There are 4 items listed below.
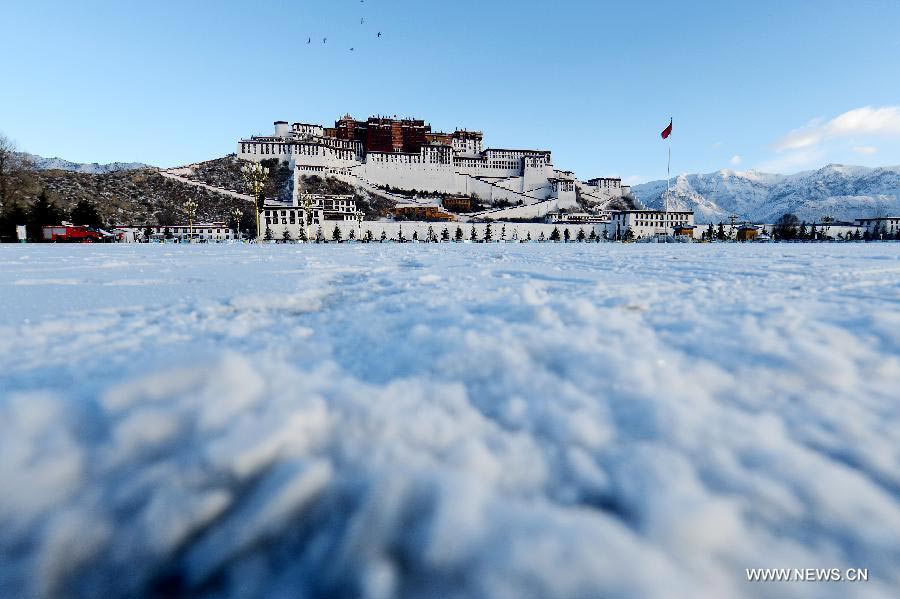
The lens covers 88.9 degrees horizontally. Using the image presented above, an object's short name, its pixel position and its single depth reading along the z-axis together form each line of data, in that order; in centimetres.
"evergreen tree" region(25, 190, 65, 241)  3944
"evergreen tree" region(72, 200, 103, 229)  4934
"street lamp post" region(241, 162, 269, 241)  4582
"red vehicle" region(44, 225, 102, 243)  3800
